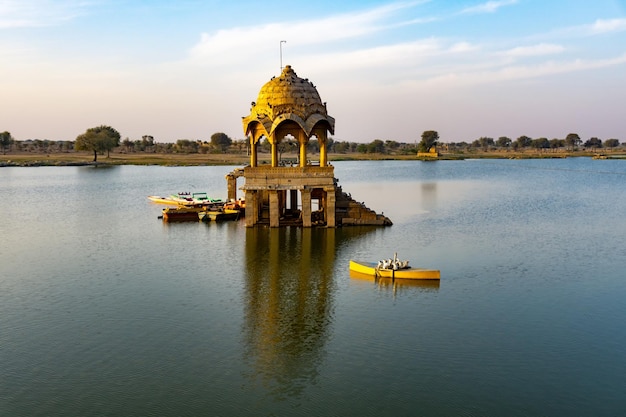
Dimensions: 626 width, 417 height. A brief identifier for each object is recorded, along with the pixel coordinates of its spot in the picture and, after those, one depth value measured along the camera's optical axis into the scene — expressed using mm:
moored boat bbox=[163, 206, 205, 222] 65312
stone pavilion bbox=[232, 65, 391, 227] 57000
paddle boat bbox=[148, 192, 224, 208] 73812
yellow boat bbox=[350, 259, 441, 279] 38312
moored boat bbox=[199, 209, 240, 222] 64500
